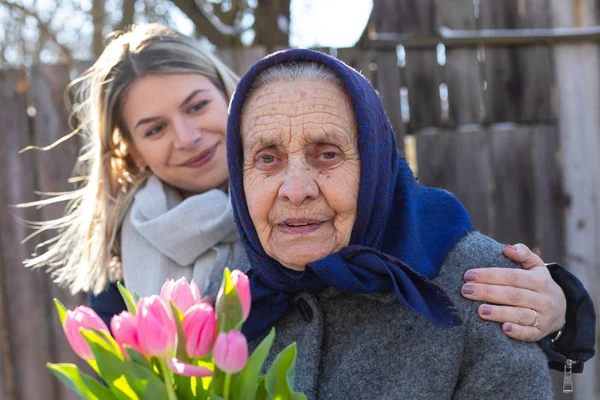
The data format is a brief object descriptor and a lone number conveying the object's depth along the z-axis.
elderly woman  1.60
